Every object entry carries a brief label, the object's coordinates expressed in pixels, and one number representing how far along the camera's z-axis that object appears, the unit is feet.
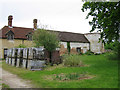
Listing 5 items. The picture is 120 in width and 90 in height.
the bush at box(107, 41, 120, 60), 51.67
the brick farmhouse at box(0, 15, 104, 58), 84.99
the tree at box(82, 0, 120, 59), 33.83
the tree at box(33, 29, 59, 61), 50.72
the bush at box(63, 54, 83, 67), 40.86
